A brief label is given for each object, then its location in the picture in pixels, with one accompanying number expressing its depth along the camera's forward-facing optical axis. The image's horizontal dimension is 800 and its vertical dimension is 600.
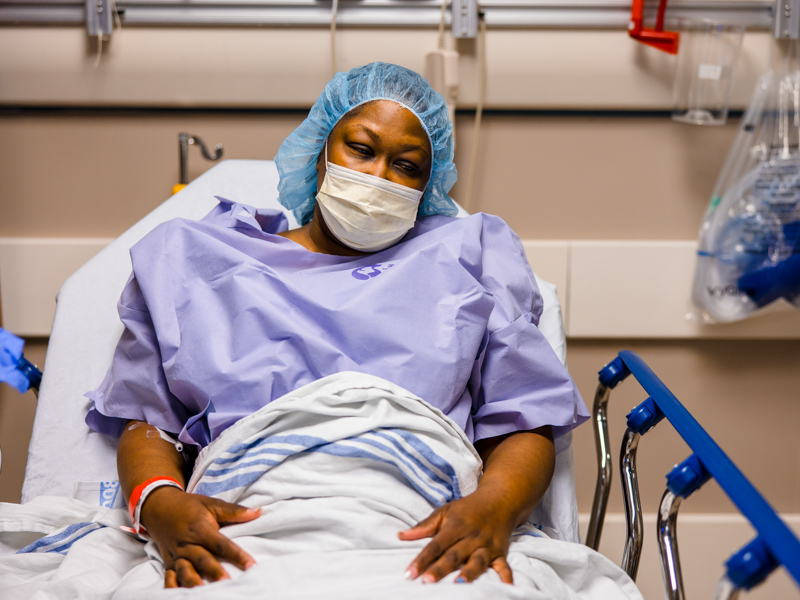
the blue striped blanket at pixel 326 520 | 0.84
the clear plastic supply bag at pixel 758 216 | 1.73
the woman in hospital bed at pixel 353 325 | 1.06
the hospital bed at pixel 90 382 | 1.28
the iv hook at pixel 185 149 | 1.89
